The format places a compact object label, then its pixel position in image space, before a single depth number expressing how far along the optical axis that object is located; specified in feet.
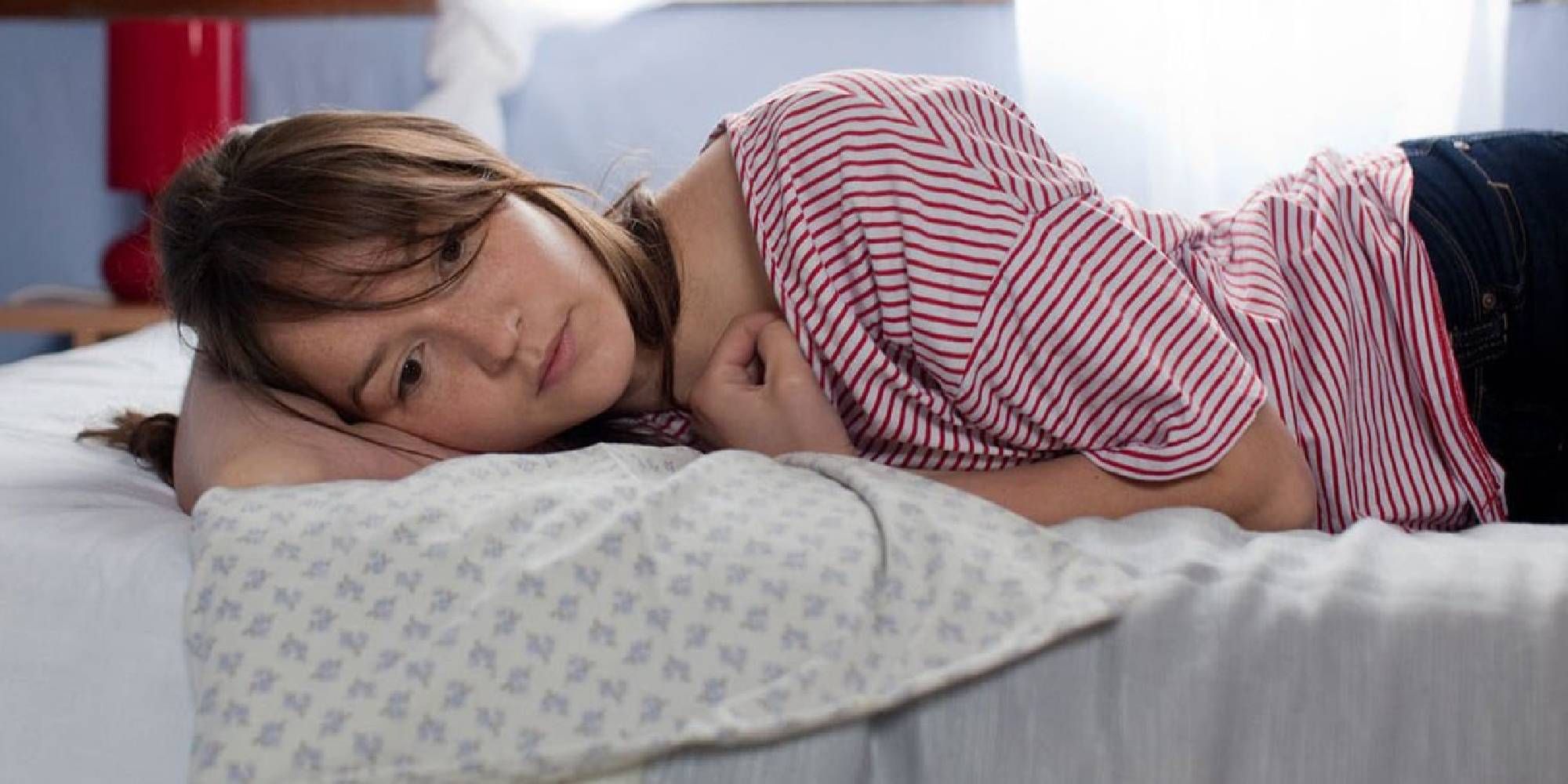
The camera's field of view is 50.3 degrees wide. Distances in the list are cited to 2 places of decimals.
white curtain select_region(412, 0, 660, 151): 8.60
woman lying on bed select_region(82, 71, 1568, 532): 3.55
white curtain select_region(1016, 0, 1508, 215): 7.95
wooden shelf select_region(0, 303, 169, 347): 8.35
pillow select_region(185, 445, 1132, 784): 2.53
